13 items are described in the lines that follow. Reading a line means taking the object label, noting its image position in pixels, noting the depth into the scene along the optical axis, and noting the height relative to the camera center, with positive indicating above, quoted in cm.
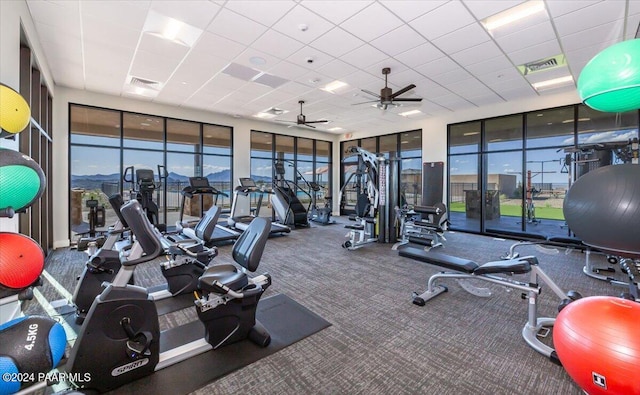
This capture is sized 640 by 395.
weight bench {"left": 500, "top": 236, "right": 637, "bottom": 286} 345 -112
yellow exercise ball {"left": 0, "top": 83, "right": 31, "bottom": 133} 145 +47
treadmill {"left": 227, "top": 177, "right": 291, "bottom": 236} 670 -55
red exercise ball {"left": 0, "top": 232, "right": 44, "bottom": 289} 137 -35
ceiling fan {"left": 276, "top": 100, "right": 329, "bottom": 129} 732 +208
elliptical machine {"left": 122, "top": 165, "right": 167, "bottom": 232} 540 +8
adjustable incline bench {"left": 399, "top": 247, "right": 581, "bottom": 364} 237 -85
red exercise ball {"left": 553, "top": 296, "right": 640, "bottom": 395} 132 -78
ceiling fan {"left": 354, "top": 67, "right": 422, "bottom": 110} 515 +194
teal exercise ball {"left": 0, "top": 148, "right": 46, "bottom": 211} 135 +8
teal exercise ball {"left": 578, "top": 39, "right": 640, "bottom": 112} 148 +69
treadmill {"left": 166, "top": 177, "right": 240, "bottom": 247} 552 -60
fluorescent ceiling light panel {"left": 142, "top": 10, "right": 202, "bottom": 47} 349 +231
